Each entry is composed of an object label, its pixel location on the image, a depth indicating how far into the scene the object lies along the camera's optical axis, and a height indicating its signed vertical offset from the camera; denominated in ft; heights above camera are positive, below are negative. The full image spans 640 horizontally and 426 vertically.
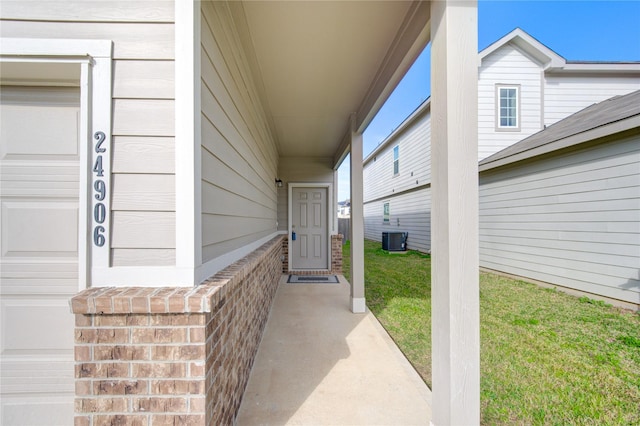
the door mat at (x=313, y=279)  17.04 -4.26
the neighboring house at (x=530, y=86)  22.75 +11.60
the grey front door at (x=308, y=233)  19.66 -1.21
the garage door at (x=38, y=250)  4.16 -0.52
